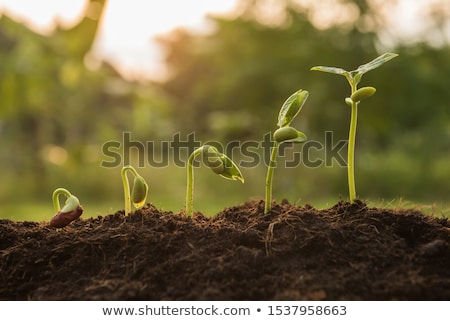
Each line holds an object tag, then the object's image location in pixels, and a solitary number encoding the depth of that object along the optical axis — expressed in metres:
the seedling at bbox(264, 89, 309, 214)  0.84
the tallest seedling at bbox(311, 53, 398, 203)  0.84
